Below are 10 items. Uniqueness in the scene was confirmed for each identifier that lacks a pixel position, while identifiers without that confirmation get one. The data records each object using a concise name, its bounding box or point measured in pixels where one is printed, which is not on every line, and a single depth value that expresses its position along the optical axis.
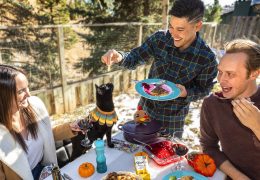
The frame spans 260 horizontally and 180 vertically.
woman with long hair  1.77
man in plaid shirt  2.04
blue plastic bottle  1.65
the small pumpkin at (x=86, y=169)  1.65
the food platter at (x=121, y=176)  1.51
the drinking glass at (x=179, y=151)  1.71
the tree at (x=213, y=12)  16.83
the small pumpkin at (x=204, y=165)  1.70
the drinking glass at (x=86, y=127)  1.86
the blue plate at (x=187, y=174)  1.64
